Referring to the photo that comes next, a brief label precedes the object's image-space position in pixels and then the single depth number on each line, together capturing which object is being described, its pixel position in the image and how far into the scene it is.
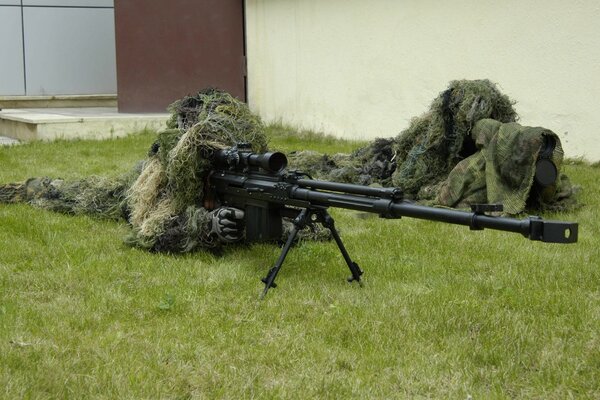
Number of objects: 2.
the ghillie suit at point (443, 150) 7.39
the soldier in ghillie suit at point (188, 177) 5.83
